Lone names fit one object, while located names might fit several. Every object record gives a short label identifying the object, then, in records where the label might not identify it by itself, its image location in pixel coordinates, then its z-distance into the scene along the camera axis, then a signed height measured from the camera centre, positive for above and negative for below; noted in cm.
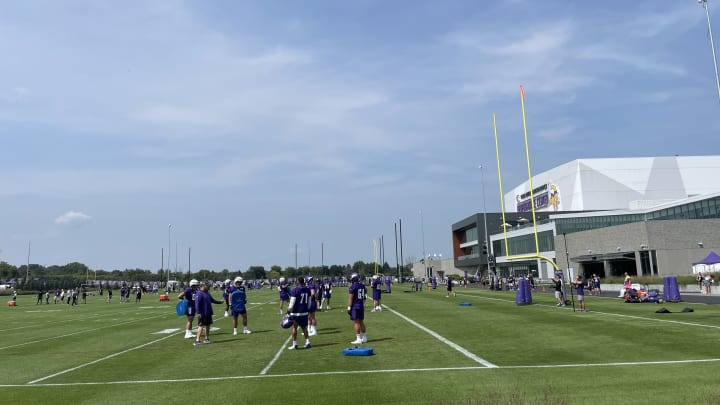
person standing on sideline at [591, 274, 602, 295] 4050 -137
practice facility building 5466 +728
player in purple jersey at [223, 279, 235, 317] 2429 -48
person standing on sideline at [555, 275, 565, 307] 2842 -128
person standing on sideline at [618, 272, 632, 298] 3039 -117
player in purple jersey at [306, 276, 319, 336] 1834 -163
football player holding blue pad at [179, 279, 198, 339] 1839 -72
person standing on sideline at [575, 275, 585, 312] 2397 -101
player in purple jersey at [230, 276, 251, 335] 1872 -71
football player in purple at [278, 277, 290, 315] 2139 -48
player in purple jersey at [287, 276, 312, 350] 1451 -81
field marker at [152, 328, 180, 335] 2089 -198
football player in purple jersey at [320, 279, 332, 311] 3206 -91
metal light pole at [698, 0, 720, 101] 2478 +1019
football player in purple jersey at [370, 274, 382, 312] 2870 -97
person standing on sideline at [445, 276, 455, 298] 4414 -105
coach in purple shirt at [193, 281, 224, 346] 1691 -86
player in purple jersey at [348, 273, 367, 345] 1505 -90
